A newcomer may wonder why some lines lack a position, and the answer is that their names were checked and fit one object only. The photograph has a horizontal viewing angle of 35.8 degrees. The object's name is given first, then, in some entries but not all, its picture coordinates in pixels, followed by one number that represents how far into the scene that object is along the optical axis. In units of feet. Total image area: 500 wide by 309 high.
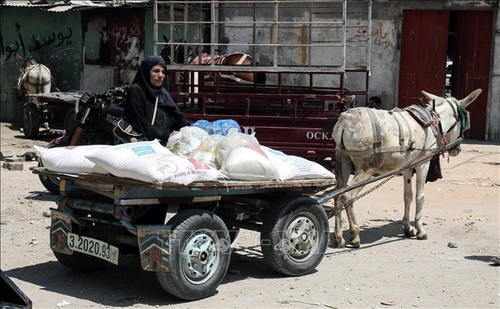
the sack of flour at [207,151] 20.59
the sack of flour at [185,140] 20.97
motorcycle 31.86
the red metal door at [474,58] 52.60
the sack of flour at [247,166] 20.07
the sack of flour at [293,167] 21.11
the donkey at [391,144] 25.39
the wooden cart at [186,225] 18.92
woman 23.54
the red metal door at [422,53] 53.16
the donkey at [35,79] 57.47
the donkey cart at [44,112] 51.99
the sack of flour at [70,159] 19.97
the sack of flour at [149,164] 18.29
